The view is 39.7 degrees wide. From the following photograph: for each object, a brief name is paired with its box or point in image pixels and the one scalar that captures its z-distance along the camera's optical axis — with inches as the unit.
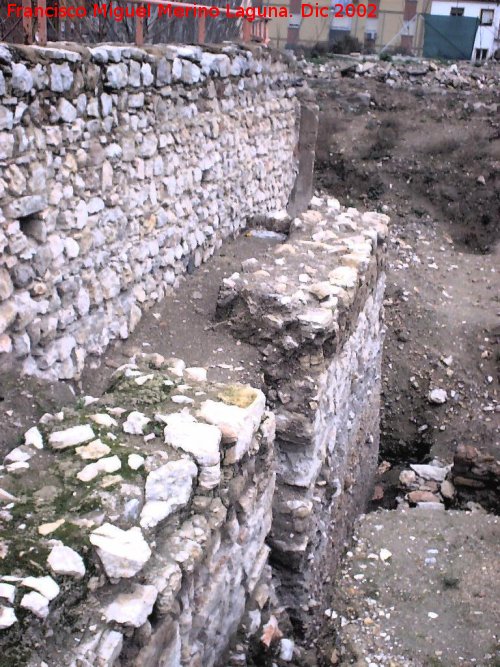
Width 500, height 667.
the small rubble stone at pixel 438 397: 345.1
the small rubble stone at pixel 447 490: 274.5
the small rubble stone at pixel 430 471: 295.3
